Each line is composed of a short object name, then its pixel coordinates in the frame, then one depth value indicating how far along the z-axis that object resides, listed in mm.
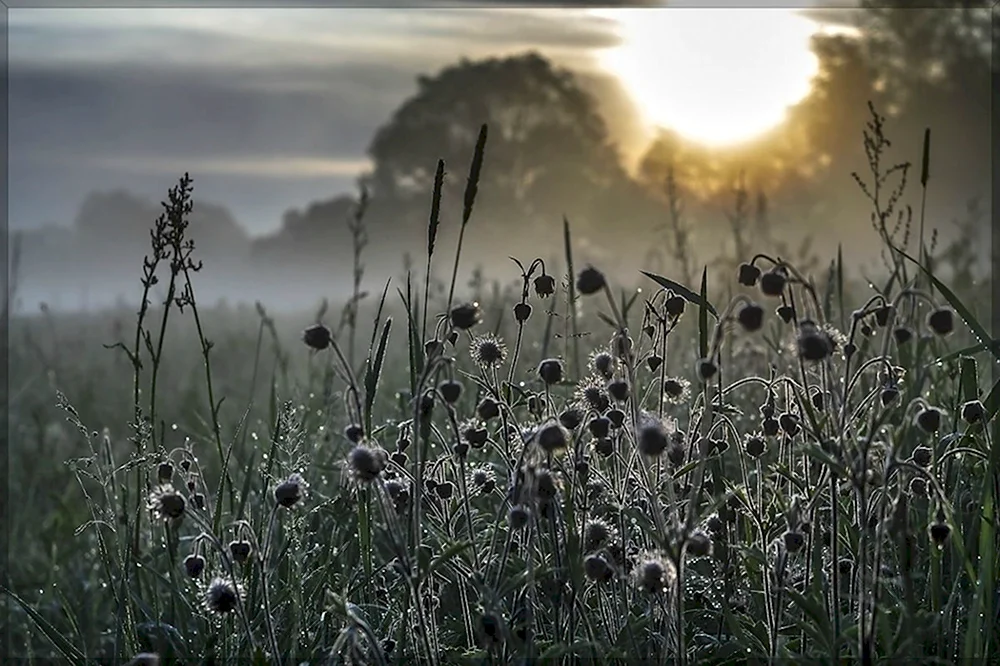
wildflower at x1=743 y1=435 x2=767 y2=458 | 2180
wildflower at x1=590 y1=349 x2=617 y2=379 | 2086
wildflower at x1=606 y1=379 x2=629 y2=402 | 1891
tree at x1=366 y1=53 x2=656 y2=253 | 27203
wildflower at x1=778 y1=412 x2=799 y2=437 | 2123
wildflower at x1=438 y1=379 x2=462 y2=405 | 1866
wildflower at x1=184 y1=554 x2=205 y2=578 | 2115
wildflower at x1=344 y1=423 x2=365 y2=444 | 1767
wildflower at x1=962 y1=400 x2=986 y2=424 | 2196
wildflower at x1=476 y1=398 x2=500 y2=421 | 1911
